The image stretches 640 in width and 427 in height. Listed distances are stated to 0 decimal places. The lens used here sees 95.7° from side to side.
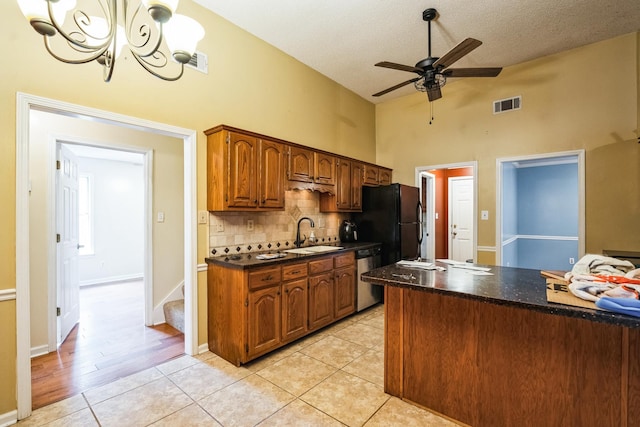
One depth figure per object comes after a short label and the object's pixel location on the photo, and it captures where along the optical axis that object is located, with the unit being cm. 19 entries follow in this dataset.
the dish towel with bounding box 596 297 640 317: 118
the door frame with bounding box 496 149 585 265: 348
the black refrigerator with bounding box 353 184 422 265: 412
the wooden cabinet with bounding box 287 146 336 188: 331
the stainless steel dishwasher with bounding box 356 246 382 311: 380
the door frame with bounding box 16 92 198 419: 187
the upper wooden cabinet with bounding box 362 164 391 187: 455
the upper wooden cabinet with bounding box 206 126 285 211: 268
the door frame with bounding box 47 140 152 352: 285
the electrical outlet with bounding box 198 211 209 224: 279
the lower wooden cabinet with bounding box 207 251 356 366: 249
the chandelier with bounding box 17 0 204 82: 117
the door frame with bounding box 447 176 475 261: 624
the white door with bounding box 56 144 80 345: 306
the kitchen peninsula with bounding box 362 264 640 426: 141
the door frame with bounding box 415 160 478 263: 422
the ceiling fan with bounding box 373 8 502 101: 242
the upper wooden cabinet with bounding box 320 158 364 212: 402
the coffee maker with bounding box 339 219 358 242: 435
